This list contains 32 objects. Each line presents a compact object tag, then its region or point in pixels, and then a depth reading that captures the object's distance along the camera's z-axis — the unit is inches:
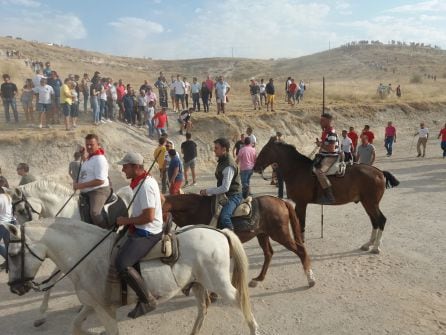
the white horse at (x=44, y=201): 275.3
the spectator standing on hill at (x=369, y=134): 691.9
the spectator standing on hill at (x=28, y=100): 751.7
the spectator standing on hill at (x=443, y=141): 836.0
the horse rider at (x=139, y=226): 196.4
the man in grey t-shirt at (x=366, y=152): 592.6
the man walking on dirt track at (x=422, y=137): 865.5
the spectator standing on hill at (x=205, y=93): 927.2
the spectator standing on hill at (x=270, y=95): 993.2
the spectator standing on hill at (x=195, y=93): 927.7
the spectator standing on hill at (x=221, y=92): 912.3
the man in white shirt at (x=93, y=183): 271.0
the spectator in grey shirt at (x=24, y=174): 360.5
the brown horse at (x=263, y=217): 292.2
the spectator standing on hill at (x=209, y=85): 950.4
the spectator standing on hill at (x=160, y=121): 764.9
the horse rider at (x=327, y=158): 377.7
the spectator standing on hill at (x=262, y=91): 1091.4
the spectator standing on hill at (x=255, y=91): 1022.0
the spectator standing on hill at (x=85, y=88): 812.6
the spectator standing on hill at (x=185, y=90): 928.3
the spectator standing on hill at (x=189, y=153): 622.2
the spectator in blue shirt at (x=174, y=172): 466.6
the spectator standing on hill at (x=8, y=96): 716.0
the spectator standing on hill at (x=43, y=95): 698.2
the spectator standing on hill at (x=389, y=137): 905.7
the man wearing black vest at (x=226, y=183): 269.1
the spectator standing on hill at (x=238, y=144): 627.6
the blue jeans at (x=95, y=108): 760.0
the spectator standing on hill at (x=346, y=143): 624.5
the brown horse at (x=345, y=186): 381.1
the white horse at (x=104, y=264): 191.2
